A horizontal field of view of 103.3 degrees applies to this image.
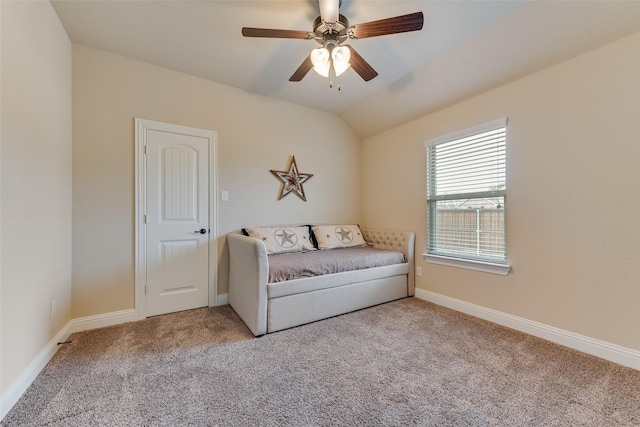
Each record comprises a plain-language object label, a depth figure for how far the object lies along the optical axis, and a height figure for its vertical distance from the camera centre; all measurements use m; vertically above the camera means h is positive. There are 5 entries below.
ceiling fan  1.63 +1.25
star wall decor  3.48 +0.47
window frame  2.50 -0.38
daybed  2.29 -0.74
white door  2.66 -0.09
